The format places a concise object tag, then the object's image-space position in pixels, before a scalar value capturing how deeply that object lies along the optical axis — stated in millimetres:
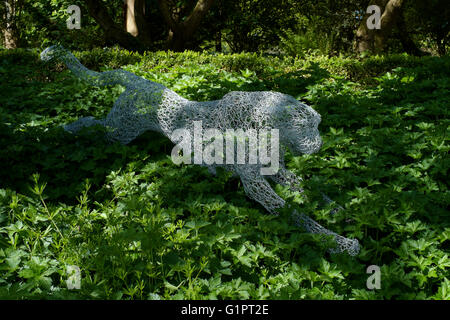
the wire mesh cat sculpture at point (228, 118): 3258
